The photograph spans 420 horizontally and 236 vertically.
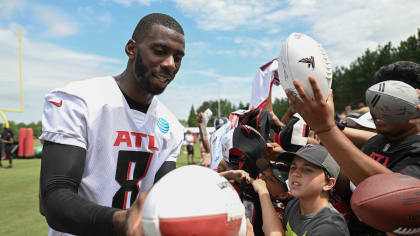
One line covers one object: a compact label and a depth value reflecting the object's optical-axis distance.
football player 1.42
